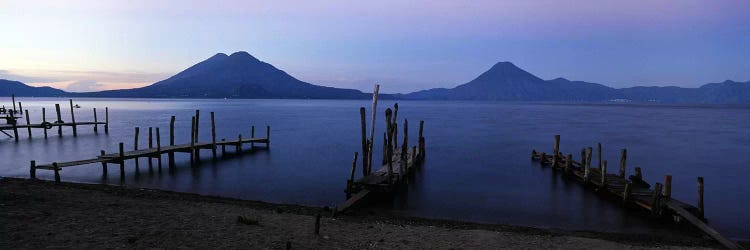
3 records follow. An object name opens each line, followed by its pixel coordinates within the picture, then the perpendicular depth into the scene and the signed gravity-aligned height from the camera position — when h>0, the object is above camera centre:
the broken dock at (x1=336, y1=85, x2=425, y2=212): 17.76 -3.33
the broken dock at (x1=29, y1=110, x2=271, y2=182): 21.50 -3.10
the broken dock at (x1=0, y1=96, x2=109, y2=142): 40.88 -2.70
